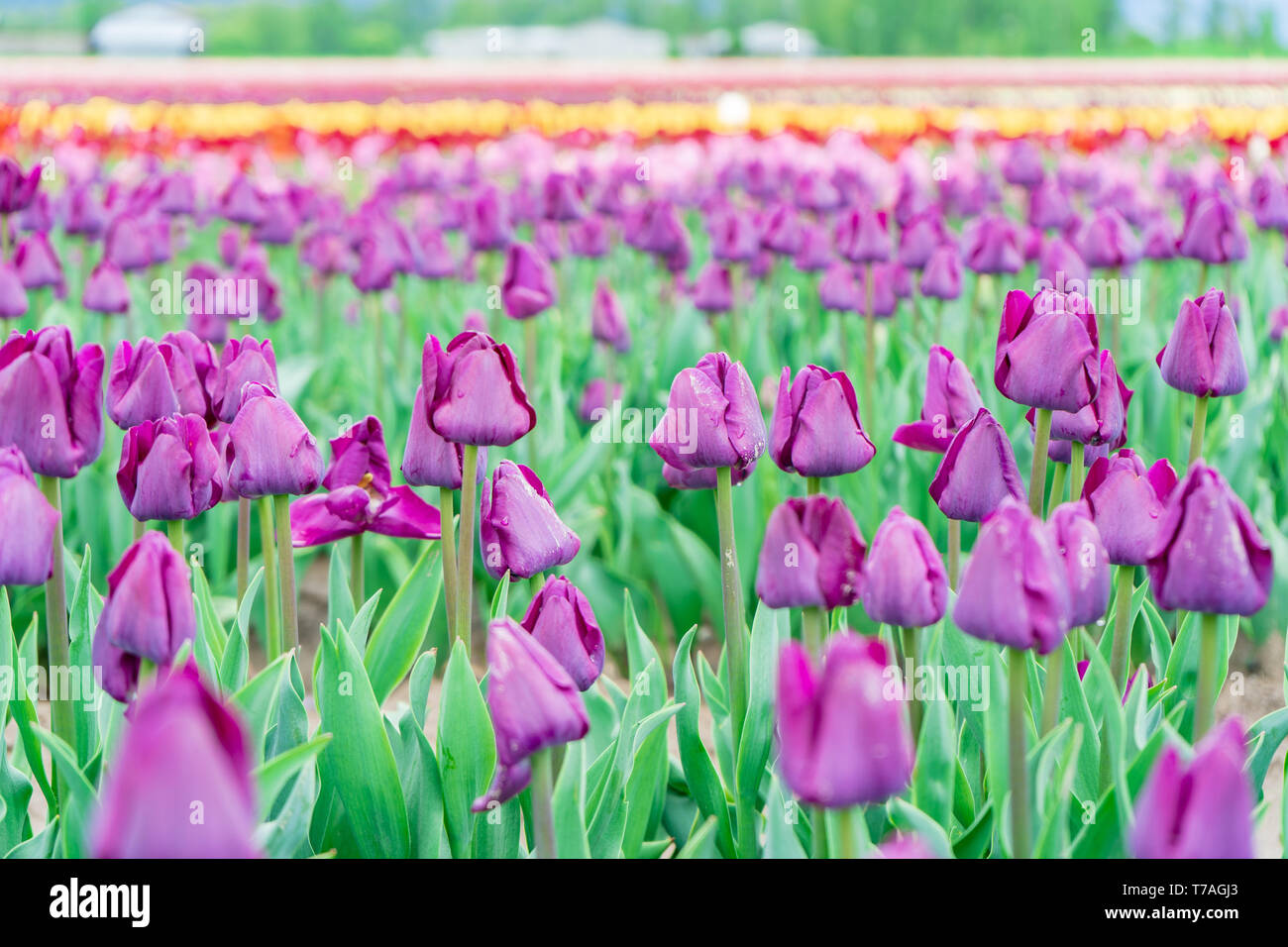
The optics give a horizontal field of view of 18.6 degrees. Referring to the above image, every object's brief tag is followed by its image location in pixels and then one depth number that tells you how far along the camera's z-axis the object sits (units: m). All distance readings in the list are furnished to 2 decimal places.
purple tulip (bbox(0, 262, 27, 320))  2.57
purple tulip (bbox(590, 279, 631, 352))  2.97
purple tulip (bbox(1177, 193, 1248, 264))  2.65
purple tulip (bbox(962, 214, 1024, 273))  2.96
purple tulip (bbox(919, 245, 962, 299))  2.88
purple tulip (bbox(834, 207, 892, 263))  2.97
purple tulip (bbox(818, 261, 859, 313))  3.01
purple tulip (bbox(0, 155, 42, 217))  2.89
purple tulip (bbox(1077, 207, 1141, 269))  2.79
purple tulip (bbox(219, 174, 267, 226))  3.80
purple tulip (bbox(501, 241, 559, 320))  2.68
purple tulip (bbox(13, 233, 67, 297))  2.85
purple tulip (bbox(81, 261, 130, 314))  2.74
